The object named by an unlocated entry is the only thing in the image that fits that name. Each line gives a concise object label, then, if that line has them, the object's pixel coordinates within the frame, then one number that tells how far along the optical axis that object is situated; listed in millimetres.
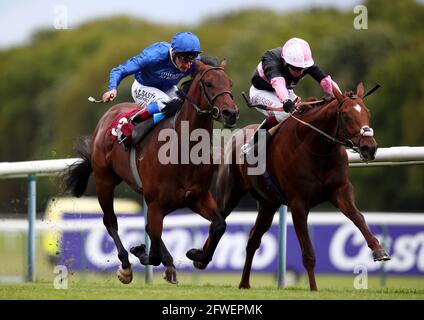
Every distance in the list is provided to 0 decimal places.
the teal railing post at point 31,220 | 23687
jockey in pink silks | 20812
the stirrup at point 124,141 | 20609
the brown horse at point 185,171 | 19047
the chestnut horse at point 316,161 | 19578
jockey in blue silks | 19625
